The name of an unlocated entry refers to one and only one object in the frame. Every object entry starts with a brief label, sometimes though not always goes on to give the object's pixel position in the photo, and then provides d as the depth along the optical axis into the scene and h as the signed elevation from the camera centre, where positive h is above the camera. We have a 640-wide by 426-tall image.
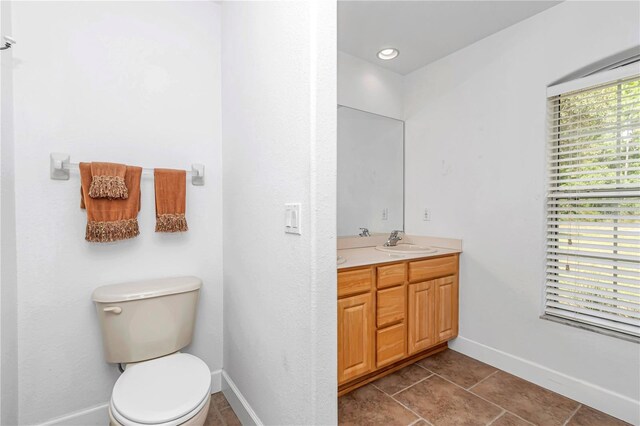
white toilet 1.06 -0.71
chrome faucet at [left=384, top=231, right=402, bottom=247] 2.52 -0.27
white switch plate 1.08 -0.04
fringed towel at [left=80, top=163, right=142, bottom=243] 1.38 -0.01
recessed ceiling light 2.37 +1.30
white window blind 1.62 +0.03
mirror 2.40 +0.33
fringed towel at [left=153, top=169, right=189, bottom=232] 1.58 +0.05
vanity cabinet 1.70 -0.72
